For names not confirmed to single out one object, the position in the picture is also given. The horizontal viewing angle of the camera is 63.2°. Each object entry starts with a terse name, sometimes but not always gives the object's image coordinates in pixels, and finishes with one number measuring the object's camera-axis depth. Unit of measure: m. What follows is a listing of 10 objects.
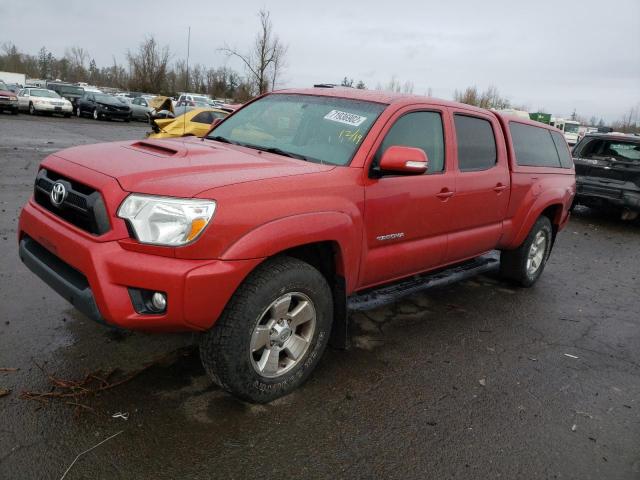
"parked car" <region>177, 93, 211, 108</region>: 32.84
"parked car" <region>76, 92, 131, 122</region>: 28.22
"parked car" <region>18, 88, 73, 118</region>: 27.00
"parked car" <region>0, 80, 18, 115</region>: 24.45
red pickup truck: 2.54
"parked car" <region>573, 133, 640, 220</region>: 9.69
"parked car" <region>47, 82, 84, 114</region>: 33.93
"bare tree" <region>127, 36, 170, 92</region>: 53.76
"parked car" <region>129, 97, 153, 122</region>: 29.76
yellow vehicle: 12.20
